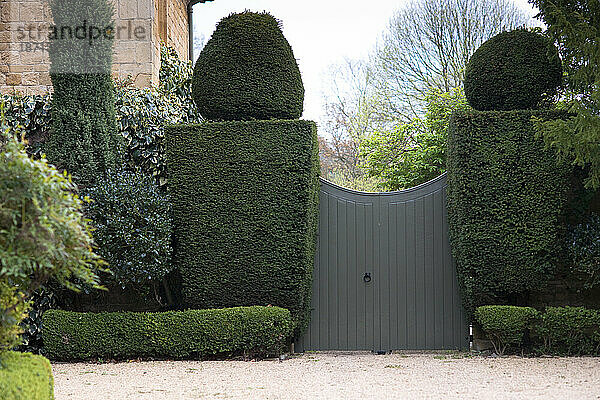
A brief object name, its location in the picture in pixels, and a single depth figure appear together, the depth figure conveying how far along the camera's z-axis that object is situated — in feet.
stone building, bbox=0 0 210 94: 29.12
